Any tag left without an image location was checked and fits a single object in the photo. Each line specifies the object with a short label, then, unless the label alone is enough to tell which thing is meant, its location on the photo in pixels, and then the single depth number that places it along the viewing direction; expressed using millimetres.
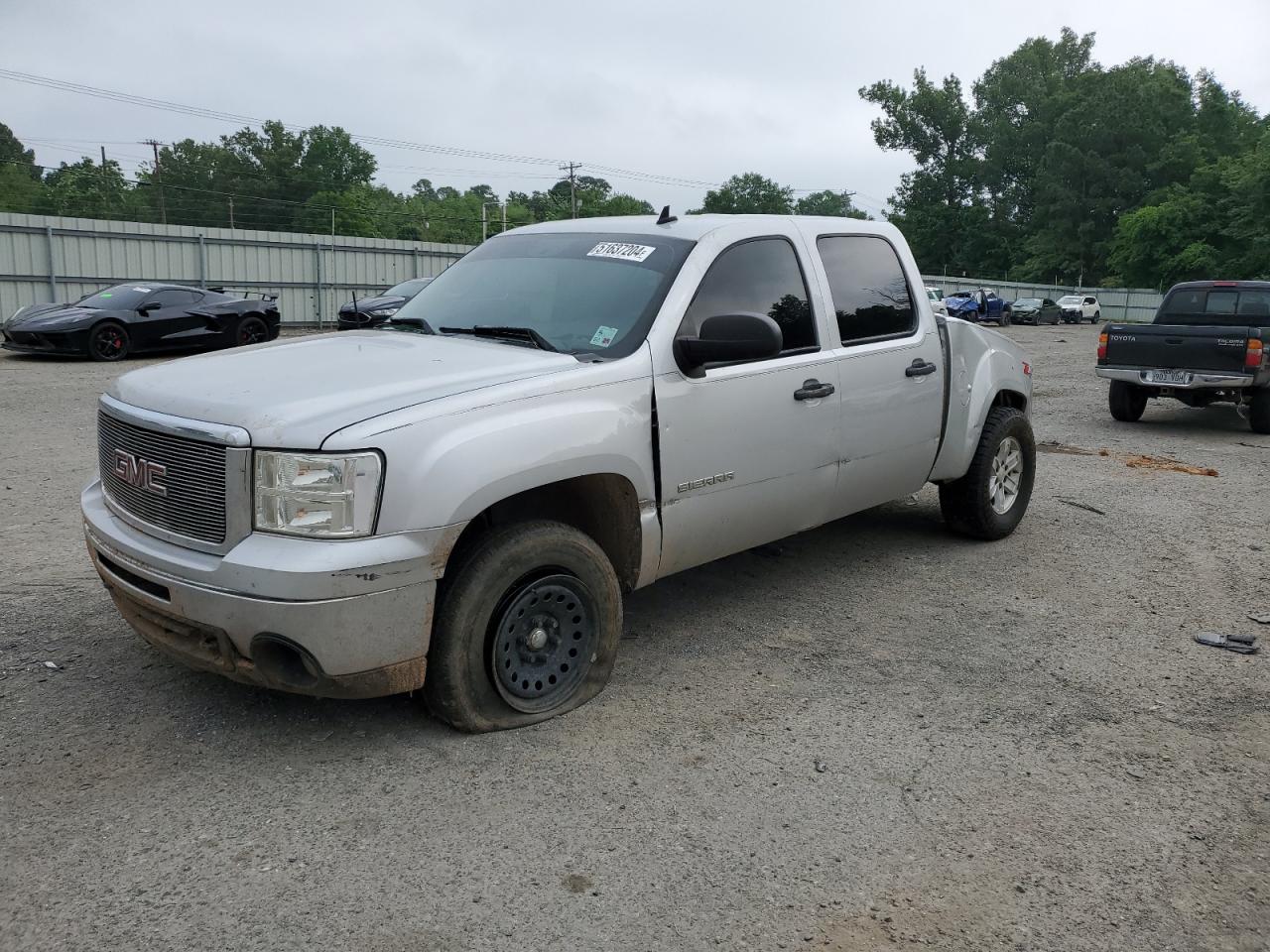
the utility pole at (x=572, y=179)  69250
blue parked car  41000
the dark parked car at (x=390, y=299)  18969
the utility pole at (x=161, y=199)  75750
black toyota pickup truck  11391
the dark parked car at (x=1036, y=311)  45562
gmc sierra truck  3242
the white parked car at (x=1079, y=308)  49562
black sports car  16172
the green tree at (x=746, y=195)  107250
